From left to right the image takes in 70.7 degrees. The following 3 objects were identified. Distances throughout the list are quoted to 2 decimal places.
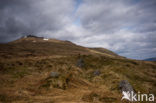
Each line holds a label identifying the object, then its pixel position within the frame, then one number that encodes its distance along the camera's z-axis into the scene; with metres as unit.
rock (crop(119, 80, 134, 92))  12.36
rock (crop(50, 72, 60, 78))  14.68
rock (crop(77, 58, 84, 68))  26.88
